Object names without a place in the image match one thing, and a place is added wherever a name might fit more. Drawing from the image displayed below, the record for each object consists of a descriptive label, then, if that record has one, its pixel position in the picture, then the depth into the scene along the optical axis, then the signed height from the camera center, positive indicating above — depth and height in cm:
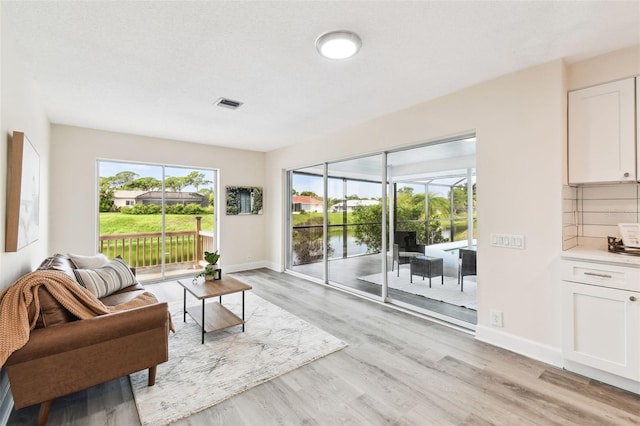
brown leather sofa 160 -84
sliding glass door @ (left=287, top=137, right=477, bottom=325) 342 -18
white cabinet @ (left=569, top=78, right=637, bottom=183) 217 +63
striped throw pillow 263 -63
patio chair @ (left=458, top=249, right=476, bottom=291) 346 -63
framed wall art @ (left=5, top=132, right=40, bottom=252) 191 +16
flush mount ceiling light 202 +124
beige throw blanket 152 -52
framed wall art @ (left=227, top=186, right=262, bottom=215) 576 +29
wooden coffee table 282 -107
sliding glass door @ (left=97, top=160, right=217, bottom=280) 471 -3
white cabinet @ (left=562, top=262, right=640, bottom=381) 197 -81
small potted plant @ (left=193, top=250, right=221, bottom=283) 326 -65
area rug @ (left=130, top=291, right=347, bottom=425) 195 -125
